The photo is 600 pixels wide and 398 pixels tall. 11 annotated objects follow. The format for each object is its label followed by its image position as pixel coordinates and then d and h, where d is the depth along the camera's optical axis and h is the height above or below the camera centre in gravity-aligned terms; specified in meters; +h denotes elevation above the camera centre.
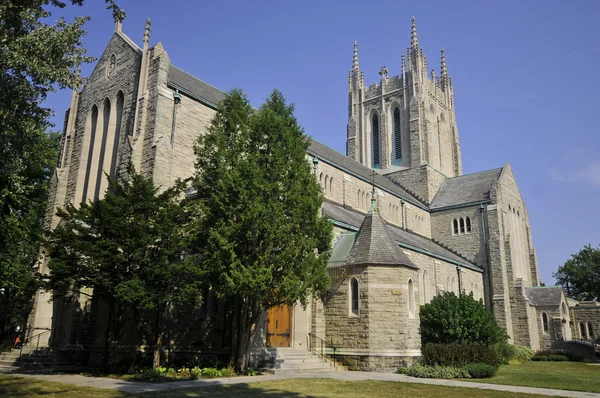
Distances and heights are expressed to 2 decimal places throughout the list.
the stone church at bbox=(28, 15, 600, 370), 20.31 +6.49
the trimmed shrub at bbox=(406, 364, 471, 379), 17.81 -1.53
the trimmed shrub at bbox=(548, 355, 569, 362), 31.69 -1.68
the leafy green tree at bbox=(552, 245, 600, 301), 62.75 +7.50
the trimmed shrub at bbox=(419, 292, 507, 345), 23.55 +0.39
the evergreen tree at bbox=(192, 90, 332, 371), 16.36 +3.87
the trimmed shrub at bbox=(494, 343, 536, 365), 27.62 -1.34
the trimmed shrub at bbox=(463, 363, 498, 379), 17.91 -1.43
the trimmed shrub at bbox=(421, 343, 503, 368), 19.67 -0.97
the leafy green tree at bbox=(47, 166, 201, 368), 16.02 +2.52
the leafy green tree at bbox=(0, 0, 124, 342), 12.67 +6.99
